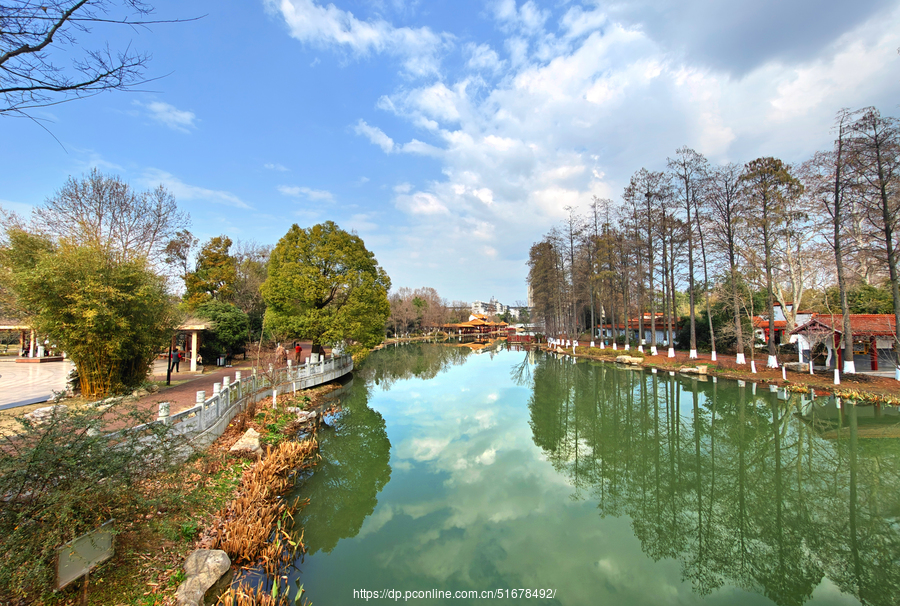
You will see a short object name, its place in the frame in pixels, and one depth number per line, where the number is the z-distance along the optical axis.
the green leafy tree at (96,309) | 8.70
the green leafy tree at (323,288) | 16.66
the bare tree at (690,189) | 21.48
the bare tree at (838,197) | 14.16
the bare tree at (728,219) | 18.94
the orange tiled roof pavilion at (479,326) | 61.31
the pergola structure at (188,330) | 15.90
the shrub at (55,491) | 2.87
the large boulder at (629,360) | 23.25
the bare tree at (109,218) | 15.96
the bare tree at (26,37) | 2.79
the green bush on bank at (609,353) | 25.14
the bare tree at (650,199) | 23.86
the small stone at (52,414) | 3.60
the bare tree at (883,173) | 12.91
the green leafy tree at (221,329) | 18.81
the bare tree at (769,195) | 17.34
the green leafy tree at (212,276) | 25.36
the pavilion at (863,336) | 14.88
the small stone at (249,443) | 8.08
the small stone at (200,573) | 3.74
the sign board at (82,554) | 3.20
